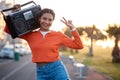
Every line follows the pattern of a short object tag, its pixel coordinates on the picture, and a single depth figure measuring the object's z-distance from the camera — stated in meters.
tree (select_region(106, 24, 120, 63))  20.02
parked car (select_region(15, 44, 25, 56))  27.52
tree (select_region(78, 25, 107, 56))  33.22
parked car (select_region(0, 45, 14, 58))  22.92
